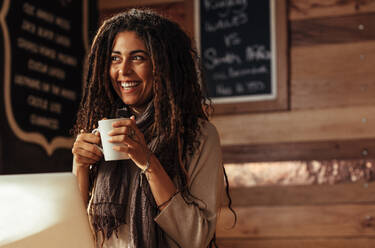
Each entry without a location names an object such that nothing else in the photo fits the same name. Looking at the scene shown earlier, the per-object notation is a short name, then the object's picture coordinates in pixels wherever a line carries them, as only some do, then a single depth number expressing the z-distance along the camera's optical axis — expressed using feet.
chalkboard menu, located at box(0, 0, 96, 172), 8.27
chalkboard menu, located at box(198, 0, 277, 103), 9.25
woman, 4.22
